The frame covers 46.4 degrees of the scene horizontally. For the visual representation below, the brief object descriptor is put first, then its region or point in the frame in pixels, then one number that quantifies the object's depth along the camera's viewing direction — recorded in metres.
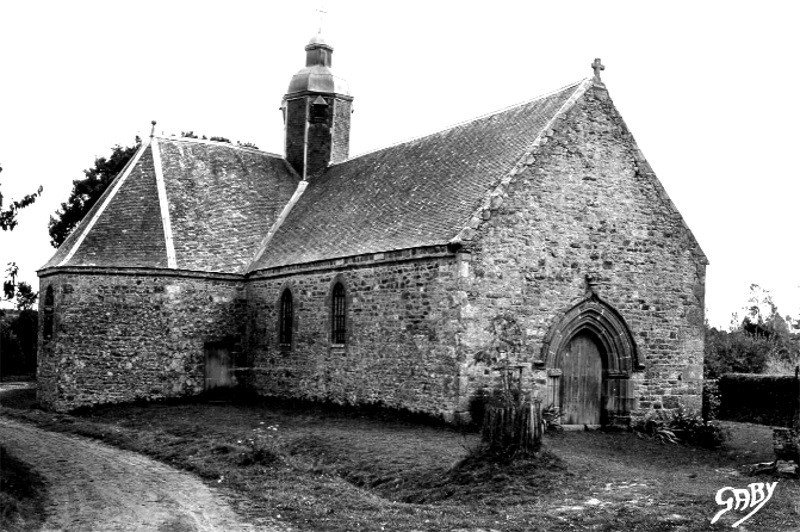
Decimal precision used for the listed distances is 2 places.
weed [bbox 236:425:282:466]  15.95
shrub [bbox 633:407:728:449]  20.36
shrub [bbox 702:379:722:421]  22.44
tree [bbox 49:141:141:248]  40.09
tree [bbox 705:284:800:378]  33.56
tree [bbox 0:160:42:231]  14.88
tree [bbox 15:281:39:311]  40.32
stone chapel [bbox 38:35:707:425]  20.36
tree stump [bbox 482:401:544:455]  14.18
